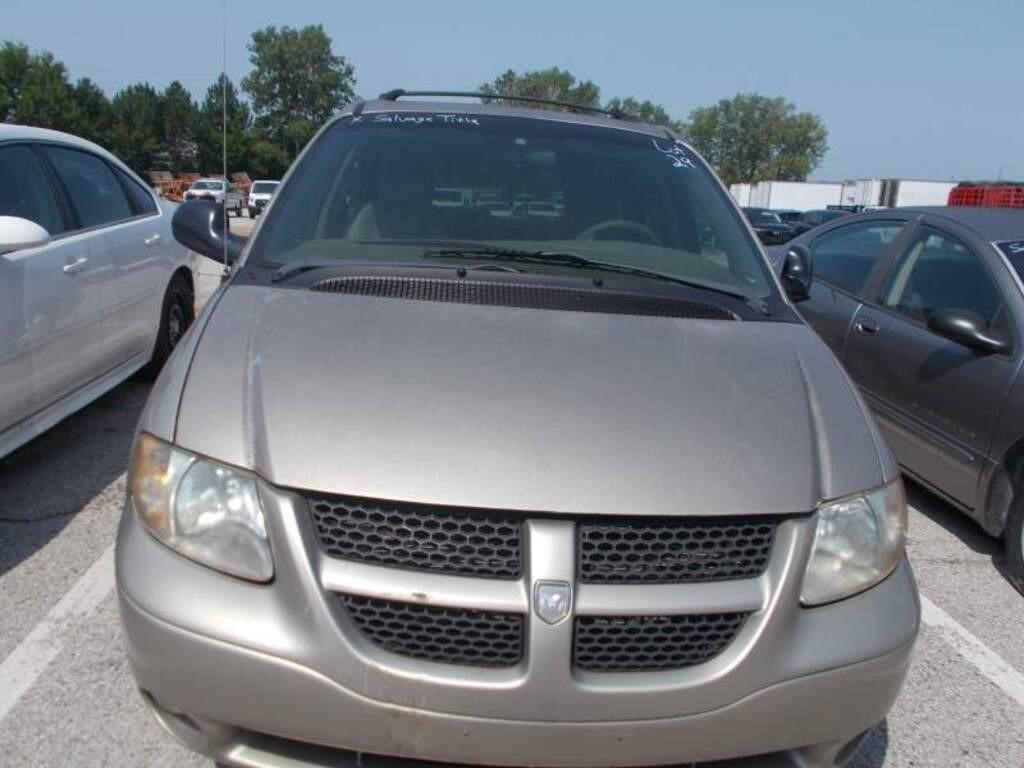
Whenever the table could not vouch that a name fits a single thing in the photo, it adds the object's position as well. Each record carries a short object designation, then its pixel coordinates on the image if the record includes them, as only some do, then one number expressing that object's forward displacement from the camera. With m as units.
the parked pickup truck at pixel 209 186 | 36.20
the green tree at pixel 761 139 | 124.81
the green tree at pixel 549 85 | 88.81
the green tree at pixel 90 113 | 70.75
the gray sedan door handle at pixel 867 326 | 4.92
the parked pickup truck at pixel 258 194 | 36.91
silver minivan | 1.77
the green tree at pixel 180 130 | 78.88
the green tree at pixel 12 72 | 72.81
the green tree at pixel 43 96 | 69.50
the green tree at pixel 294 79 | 91.00
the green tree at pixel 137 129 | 71.88
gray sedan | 3.94
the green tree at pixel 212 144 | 72.06
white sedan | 3.87
